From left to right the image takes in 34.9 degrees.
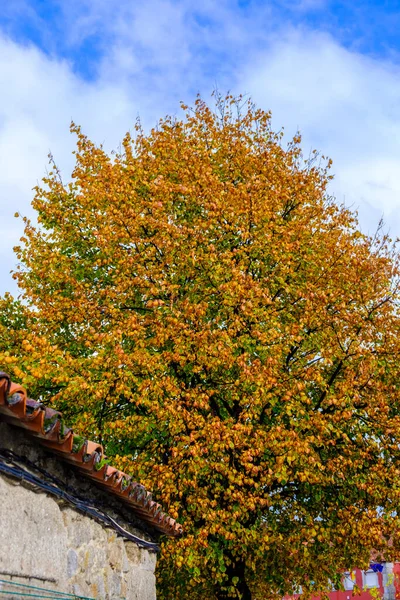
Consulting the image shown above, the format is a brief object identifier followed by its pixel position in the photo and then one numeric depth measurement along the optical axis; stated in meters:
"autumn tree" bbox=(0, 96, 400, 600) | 11.66
